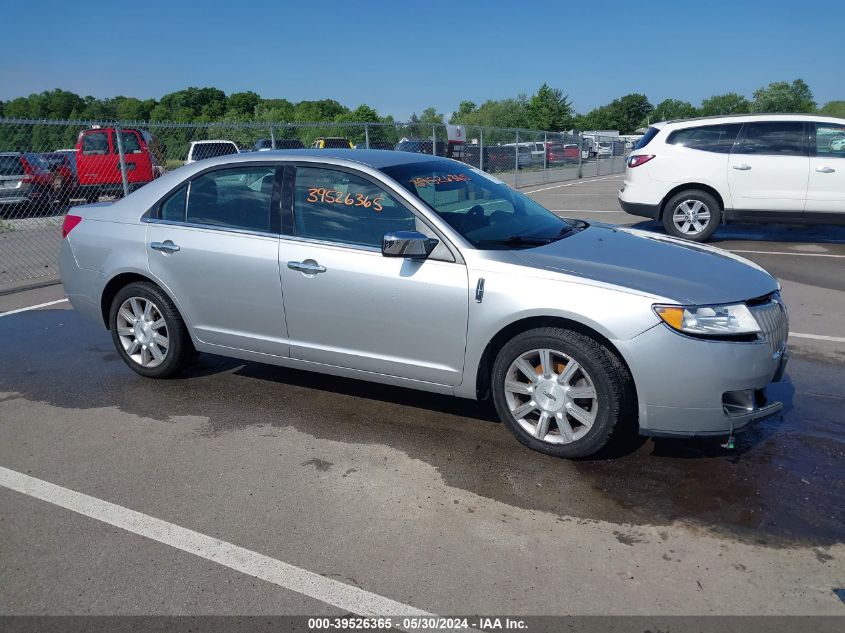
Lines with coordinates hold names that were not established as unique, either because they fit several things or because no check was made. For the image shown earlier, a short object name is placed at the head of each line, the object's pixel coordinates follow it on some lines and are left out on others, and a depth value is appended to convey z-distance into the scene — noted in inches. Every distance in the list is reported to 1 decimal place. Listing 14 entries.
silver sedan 146.9
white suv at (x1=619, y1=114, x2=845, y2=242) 397.7
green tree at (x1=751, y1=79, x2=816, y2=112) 3737.7
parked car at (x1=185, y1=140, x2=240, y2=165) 741.3
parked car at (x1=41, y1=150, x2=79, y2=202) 631.2
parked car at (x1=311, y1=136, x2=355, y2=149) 776.3
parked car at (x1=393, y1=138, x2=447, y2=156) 754.9
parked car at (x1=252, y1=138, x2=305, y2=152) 653.5
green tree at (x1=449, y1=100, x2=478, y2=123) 4930.9
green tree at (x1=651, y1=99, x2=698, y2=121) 5295.3
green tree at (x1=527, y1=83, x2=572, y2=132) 3221.0
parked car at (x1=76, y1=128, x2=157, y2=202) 629.6
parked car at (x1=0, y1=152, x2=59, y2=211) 589.8
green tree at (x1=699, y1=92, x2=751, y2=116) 4788.4
